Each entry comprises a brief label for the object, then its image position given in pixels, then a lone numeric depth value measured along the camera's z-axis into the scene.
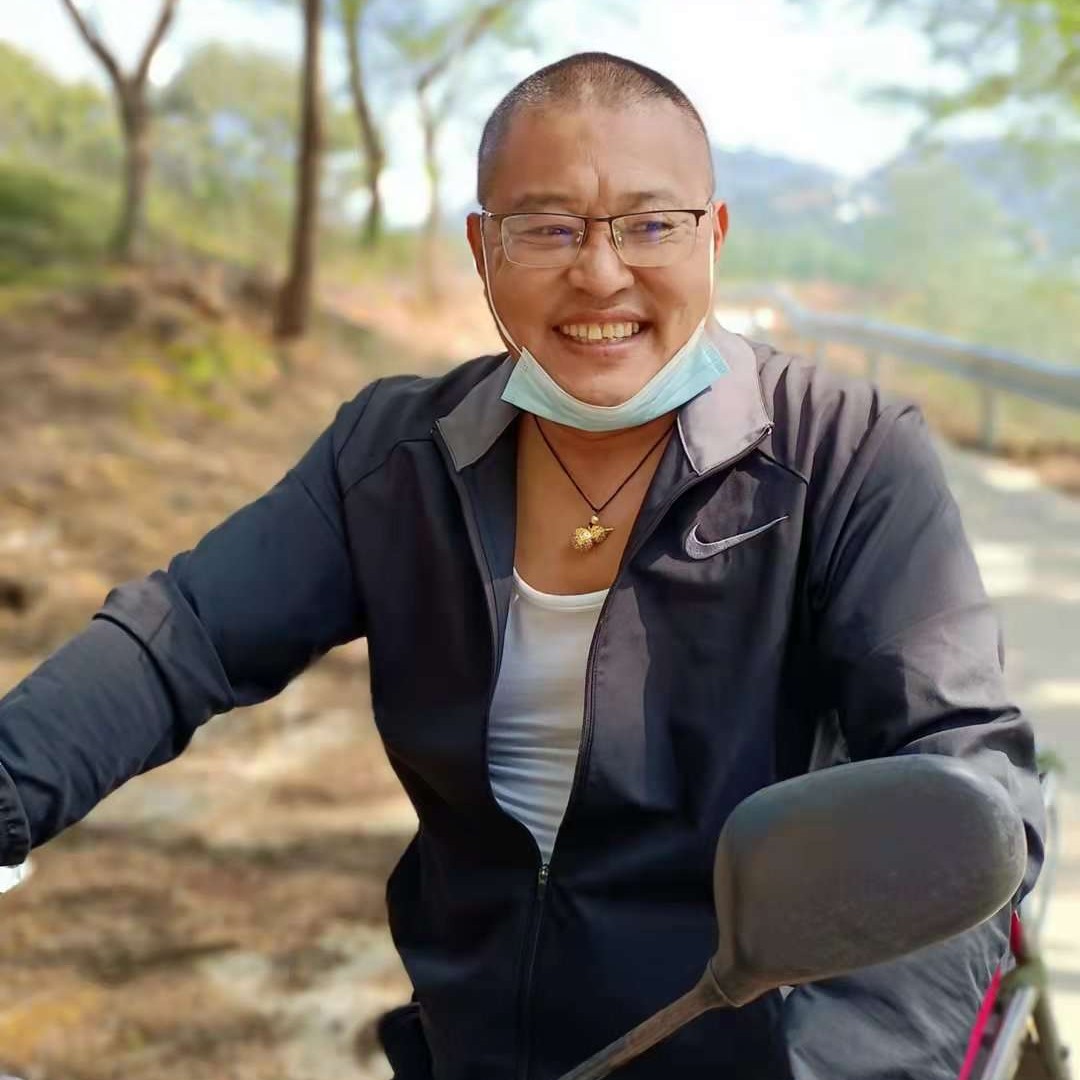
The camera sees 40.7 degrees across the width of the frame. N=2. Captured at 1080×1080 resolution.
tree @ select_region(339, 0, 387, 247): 14.86
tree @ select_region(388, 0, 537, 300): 17.39
